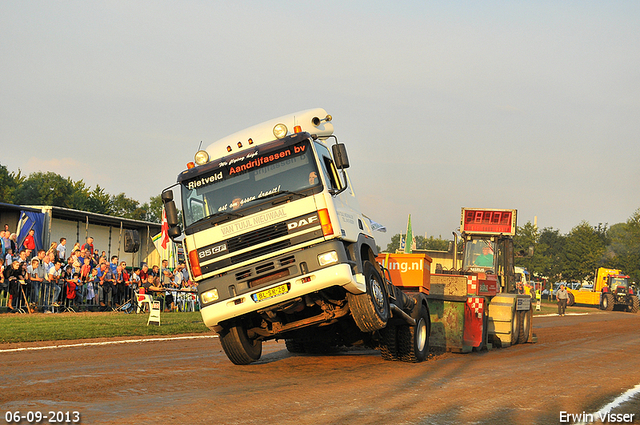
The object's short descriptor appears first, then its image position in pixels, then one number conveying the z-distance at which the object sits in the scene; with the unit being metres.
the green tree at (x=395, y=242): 156.19
